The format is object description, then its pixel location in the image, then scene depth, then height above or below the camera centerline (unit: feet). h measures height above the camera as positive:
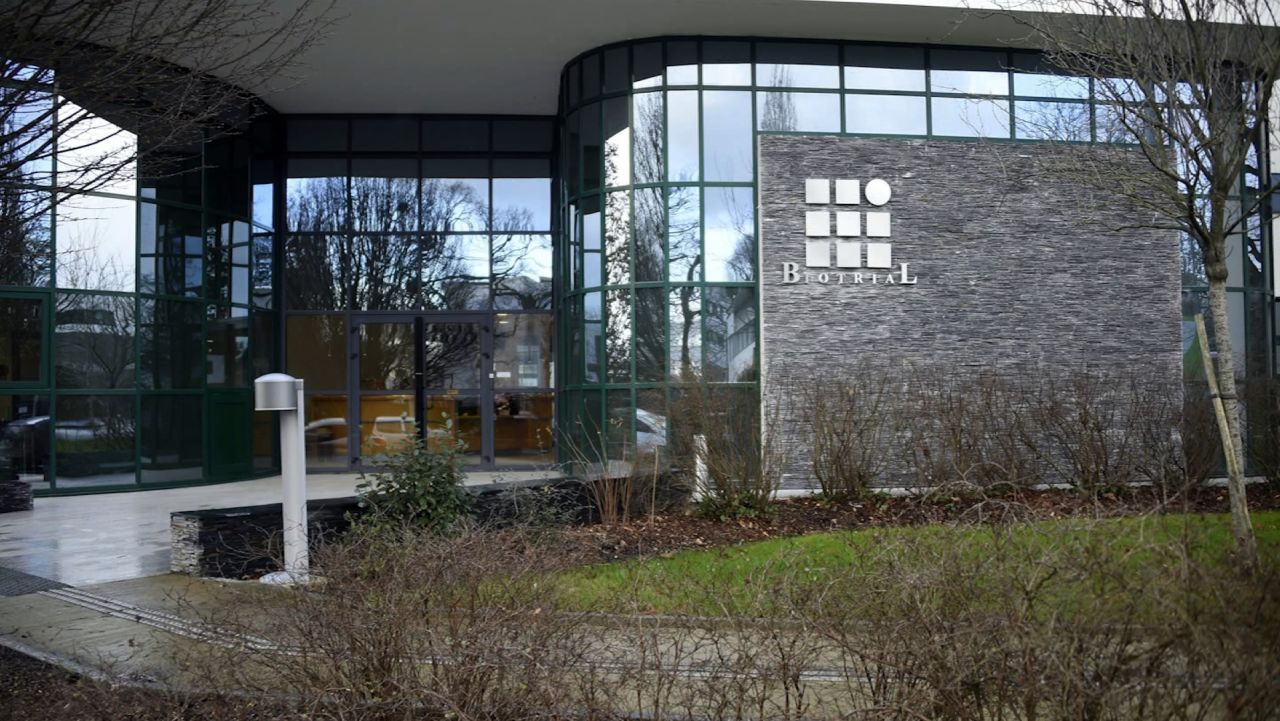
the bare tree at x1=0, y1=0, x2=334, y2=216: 16.93 +5.96
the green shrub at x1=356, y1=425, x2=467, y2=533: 26.66 -2.93
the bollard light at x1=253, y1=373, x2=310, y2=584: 24.37 -1.53
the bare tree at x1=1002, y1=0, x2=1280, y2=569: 25.95 +7.53
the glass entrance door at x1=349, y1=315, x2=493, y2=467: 56.59 +0.17
